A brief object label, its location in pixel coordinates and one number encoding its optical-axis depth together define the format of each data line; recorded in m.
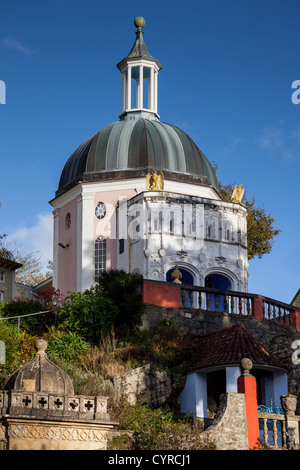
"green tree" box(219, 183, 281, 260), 49.09
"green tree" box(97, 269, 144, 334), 31.47
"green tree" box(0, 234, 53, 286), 58.19
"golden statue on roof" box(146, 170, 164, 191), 40.97
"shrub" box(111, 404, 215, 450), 22.70
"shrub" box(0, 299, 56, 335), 34.03
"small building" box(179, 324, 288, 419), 27.55
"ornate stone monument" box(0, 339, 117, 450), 21.30
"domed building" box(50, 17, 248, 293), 40.50
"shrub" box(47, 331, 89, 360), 29.52
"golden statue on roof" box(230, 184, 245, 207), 42.91
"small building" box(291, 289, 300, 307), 48.94
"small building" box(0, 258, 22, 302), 47.25
